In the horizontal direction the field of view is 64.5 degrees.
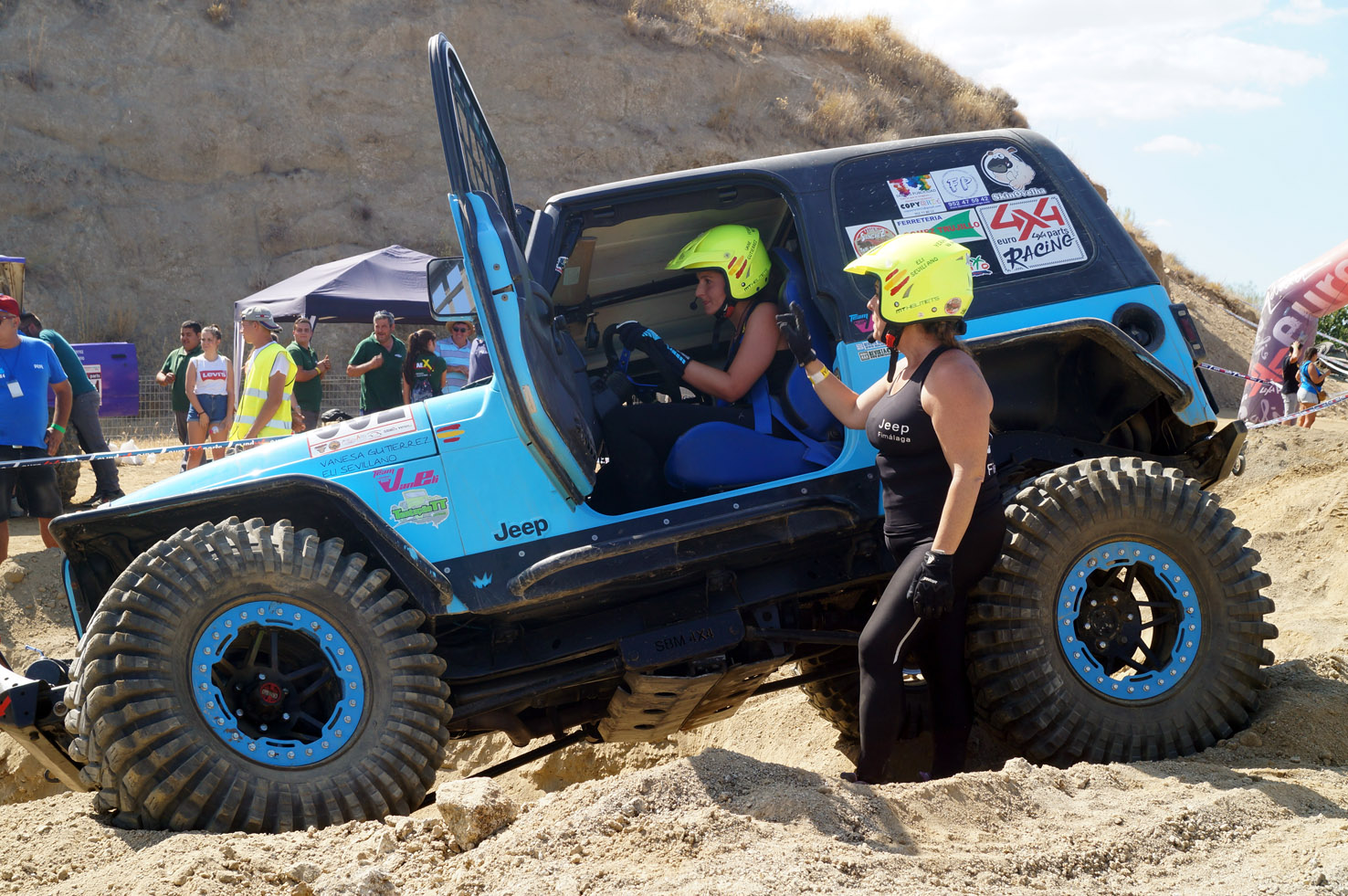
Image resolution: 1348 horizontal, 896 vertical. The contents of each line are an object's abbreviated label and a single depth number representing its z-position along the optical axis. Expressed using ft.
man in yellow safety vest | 27.50
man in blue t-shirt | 24.56
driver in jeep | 14.58
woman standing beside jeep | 11.89
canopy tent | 43.06
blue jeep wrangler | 12.24
